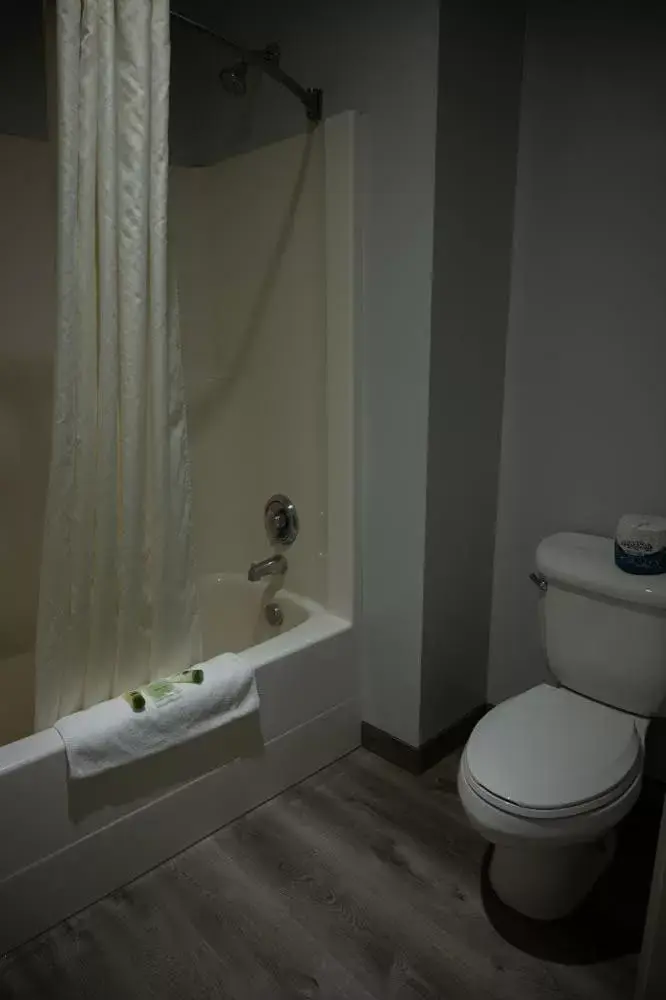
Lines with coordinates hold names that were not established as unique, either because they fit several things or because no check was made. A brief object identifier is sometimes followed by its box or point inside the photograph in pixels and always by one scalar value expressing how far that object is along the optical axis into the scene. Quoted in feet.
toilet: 4.67
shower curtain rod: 5.81
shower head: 6.06
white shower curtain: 4.33
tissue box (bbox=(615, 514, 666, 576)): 5.34
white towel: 4.94
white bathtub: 4.78
